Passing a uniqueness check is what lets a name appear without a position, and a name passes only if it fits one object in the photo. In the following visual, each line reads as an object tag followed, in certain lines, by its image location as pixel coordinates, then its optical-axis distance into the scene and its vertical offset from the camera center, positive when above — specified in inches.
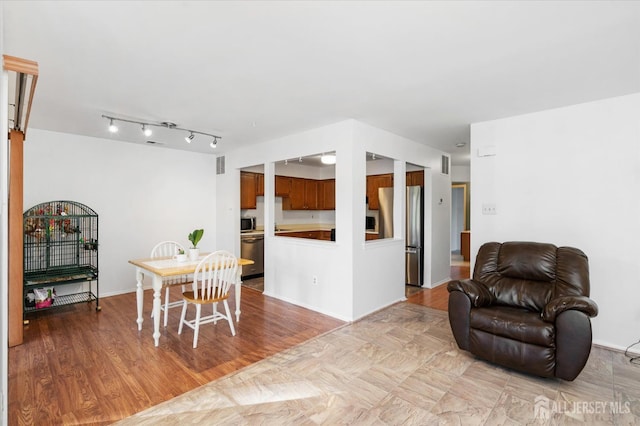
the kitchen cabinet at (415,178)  218.0 +24.5
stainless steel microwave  247.0 -7.3
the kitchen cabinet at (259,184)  249.1 +23.4
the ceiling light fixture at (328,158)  180.3 +33.0
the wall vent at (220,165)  236.2 +36.1
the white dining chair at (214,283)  123.0 -27.3
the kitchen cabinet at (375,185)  247.3 +22.7
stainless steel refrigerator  213.5 -8.3
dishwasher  232.7 -27.8
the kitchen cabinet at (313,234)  257.8 -17.3
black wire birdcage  158.4 -20.8
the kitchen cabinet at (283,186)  262.4 +23.3
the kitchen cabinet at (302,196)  276.2 +16.1
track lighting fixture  146.6 +44.2
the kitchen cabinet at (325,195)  294.8 +17.4
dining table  123.5 -22.2
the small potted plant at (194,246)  141.7 -14.4
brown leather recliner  93.3 -31.4
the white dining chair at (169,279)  143.4 -30.7
